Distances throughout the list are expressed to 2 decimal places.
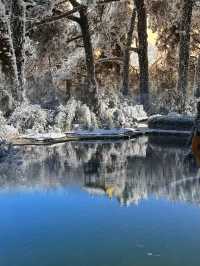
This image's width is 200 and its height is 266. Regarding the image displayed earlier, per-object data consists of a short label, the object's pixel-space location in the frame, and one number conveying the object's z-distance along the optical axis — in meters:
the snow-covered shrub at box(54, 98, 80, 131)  17.34
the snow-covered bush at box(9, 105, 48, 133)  16.81
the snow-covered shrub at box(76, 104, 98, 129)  17.78
